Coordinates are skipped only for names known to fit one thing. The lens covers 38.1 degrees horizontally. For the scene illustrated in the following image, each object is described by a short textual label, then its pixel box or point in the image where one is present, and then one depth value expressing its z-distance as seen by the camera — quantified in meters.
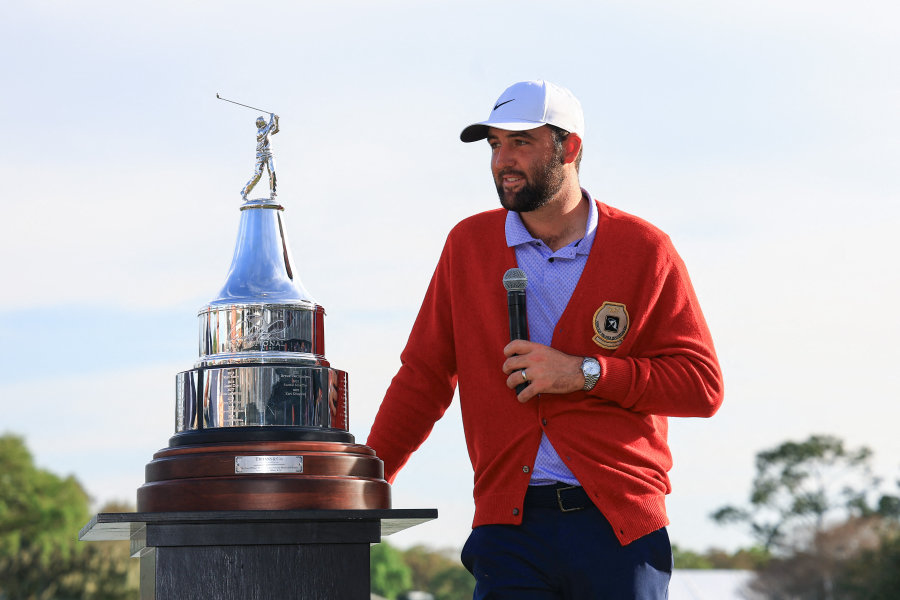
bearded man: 4.18
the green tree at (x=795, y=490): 63.16
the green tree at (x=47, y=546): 46.88
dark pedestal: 3.61
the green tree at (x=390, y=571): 77.19
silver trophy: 3.84
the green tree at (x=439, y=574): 77.81
